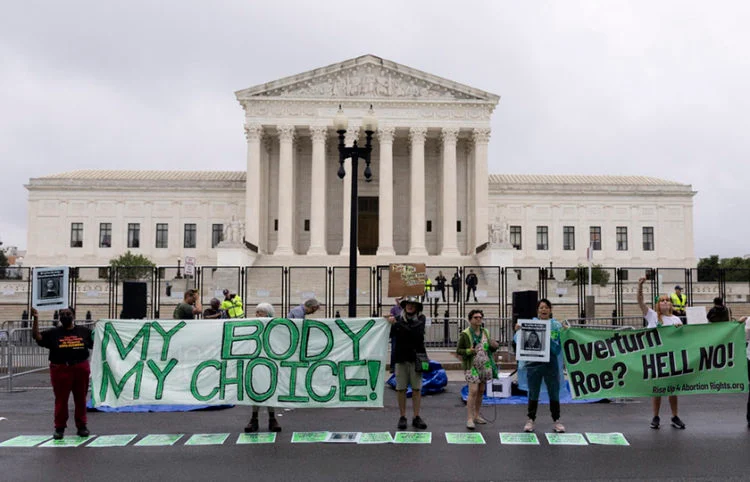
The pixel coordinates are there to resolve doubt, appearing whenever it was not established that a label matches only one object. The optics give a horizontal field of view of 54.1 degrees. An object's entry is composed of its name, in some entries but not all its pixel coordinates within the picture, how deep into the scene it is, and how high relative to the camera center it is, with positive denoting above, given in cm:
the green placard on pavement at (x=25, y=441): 1072 -236
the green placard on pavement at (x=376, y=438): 1077 -232
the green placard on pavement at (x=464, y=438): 1071 -233
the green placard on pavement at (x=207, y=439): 1075 -234
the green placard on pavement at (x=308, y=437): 1085 -234
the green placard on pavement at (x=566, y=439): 1063 -232
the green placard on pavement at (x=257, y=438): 1079 -234
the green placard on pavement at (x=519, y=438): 1070 -233
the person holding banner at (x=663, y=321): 1168 -64
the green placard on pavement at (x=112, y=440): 1066 -234
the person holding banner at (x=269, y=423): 1155 -223
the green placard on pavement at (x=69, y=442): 1065 -235
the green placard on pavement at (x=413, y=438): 1077 -232
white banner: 1179 -130
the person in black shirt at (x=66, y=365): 1110 -128
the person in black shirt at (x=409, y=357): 1162 -119
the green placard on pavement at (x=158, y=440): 1066 -234
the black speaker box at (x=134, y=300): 2036 -49
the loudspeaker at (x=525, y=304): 1772 -54
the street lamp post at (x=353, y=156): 1736 +326
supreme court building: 5581 +716
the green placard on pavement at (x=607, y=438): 1066 -232
